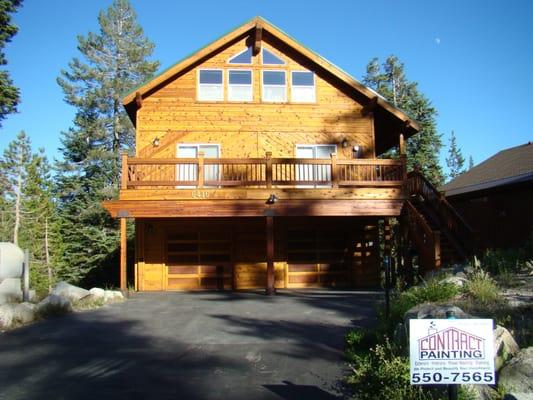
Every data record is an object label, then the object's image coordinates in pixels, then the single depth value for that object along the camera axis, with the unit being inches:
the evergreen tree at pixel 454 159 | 3700.8
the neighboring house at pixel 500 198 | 709.3
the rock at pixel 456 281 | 333.7
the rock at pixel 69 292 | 488.1
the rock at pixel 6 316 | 376.5
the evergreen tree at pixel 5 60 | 940.0
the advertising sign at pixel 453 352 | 155.0
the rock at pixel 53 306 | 422.8
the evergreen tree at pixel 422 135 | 1393.9
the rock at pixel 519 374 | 187.0
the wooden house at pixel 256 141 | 669.9
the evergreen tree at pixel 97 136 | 1323.8
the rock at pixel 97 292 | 513.4
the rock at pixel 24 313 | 390.6
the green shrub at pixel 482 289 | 290.0
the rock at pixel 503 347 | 208.2
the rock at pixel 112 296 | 522.6
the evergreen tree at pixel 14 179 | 1487.6
